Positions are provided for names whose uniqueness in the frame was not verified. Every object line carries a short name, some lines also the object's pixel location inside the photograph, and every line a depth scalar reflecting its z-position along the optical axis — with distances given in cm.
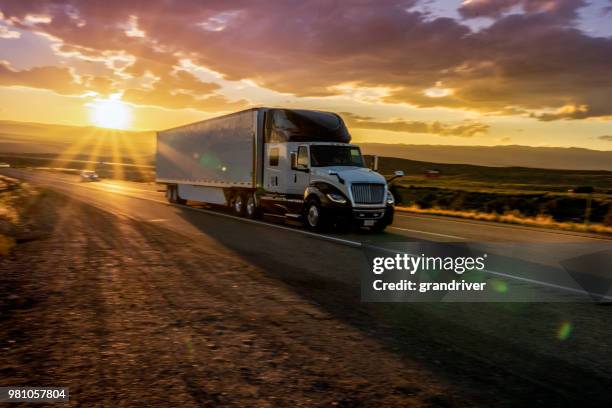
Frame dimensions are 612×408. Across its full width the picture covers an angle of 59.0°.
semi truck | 1526
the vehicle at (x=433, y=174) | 12729
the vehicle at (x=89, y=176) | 6750
